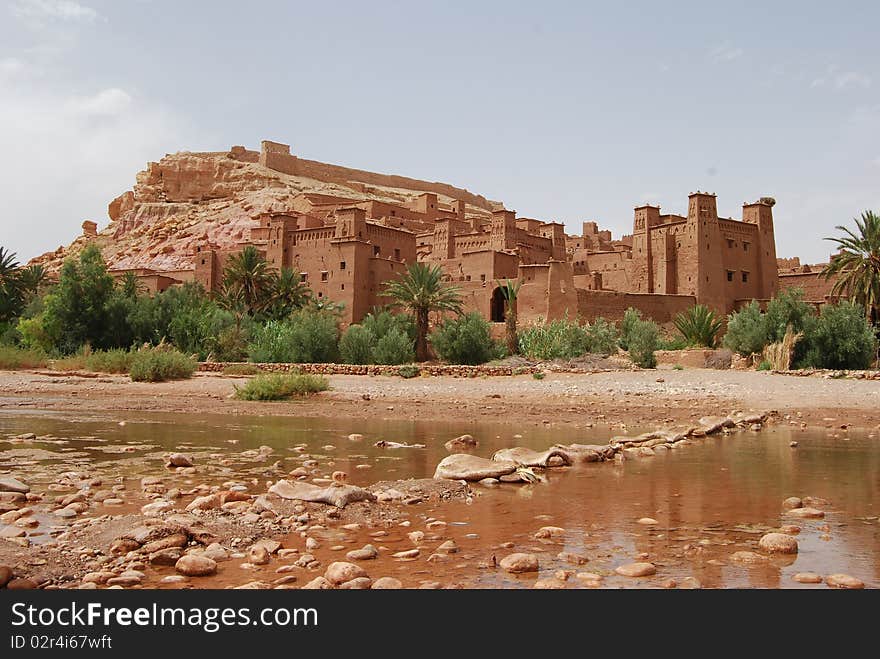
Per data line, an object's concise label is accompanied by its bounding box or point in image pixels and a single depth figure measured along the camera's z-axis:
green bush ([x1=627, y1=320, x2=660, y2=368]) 26.38
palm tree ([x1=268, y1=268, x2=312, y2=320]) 39.19
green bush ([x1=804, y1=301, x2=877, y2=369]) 24.06
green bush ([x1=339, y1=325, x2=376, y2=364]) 29.73
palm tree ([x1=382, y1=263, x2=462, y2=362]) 31.38
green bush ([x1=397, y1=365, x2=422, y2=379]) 25.09
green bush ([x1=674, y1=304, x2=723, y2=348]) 30.79
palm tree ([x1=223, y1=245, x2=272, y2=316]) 39.88
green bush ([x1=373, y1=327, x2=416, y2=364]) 29.02
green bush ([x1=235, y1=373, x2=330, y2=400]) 20.69
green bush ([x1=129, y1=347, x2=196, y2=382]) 25.94
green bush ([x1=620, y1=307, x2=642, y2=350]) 32.97
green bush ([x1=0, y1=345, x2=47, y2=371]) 30.42
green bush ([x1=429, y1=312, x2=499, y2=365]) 29.30
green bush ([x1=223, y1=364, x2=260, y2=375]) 27.47
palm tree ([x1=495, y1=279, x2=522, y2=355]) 31.19
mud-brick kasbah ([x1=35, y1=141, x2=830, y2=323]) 37.50
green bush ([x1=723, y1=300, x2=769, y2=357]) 25.36
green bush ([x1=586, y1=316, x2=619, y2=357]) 30.00
